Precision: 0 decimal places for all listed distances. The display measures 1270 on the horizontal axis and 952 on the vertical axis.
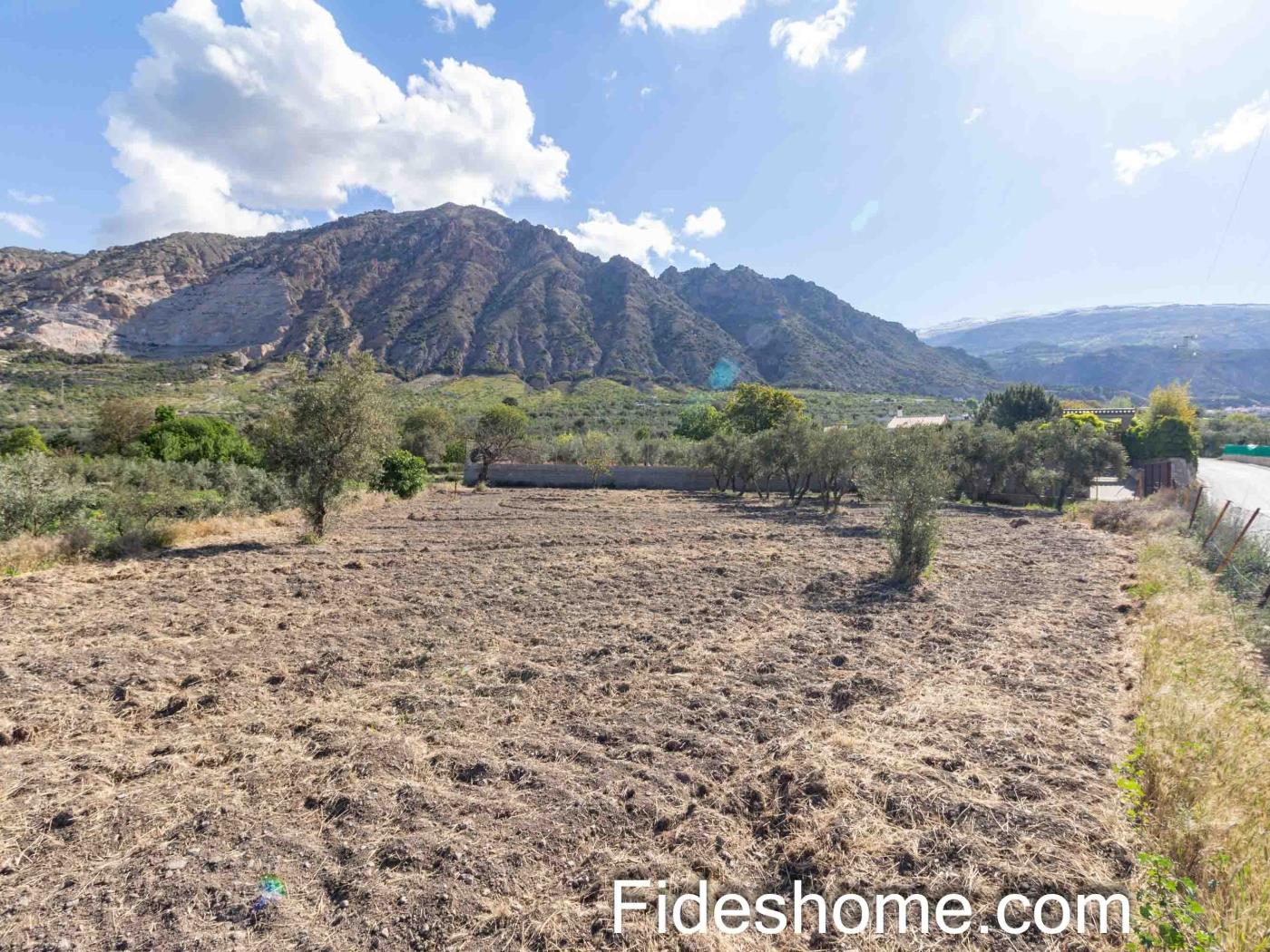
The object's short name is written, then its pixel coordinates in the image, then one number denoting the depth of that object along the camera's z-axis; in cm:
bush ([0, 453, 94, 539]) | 1373
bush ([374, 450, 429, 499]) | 2992
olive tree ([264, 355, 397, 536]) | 1580
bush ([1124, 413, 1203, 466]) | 3822
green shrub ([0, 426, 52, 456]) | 3262
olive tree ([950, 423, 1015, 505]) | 2884
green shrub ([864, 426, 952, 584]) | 1208
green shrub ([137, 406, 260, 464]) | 3612
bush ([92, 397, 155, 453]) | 3909
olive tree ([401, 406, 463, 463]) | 4672
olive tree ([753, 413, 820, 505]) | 2853
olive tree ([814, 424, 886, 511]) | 2637
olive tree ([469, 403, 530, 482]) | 4328
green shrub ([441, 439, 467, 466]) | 4956
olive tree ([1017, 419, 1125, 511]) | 2648
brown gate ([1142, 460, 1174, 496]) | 2836
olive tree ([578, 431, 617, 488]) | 4025
